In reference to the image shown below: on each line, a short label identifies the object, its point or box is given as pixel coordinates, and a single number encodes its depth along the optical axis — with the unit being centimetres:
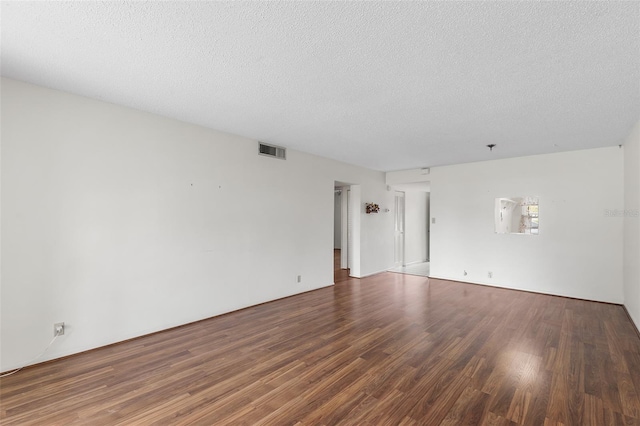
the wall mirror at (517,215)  551
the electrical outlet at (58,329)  282
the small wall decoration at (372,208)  693
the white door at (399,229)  827
